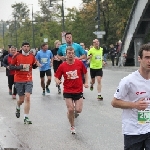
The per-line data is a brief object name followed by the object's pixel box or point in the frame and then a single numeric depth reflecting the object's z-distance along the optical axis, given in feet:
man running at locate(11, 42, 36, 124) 35.24
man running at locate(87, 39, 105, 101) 49.47
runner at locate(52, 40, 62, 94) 56.80
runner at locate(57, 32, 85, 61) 39.86
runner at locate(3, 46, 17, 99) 53.00
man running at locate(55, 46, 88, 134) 30.91
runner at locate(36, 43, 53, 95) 54.34
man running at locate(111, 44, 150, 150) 16.29
